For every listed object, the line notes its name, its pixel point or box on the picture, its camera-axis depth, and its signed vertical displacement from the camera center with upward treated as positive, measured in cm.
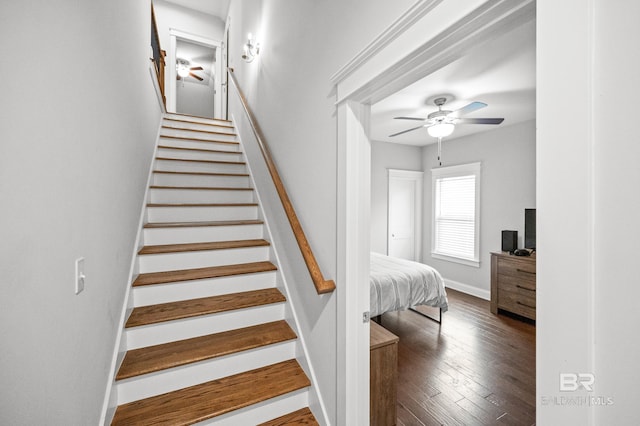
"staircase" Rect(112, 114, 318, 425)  144 -75
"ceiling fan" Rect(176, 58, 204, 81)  552 +299
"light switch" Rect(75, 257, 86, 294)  98 -24
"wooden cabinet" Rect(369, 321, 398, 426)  162 -101
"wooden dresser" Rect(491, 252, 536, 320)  340 -91
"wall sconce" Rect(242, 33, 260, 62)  294 +183
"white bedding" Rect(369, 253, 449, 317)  284 -82
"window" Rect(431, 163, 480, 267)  464 +4
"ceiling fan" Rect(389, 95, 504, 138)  298 +108
